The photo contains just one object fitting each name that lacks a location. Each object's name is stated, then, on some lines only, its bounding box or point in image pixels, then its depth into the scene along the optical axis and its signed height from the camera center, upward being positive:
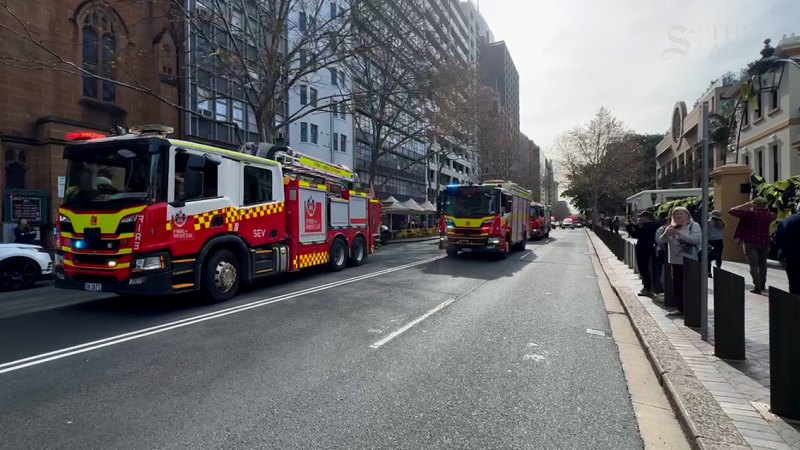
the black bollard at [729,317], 4.45 -0.98
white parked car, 9.86 -0.93
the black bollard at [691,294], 5.76 -0.96
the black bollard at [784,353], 3.22 -1.00
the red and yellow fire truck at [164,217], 6.72 +0.14
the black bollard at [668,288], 7.26 -1.10
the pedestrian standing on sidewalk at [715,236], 9.39 -0.27
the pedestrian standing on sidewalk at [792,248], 5.59 -0.32
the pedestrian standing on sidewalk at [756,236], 8.04 -0.23
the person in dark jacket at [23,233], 12.94 -0.21
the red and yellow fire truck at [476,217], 14.86 +0.27
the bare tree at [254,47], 15.80 +7.15
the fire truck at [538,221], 29.37 +0.24
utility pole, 4.98 -0.46
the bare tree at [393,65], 18.98 +8.61
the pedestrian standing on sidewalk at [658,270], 8.25 -0.89
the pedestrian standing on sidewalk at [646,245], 8.30 -0.41
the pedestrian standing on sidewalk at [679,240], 6.70 -0.26
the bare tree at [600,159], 44.19 +6.82
